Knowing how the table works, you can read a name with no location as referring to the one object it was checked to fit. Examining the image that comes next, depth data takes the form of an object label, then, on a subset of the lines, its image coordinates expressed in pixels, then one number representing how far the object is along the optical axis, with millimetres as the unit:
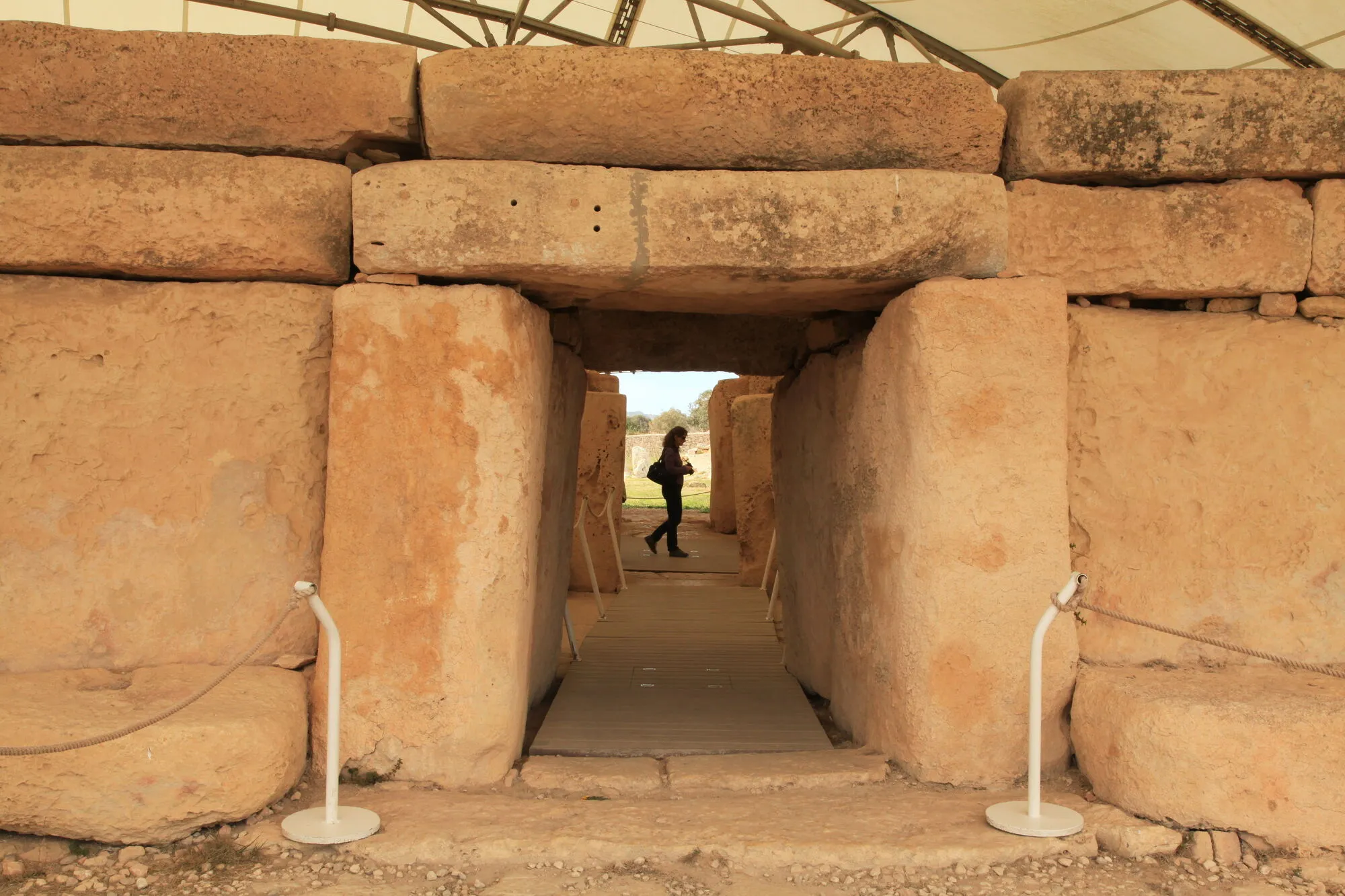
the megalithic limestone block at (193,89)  3275
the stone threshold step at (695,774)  3377
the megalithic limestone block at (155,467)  3311
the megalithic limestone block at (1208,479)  3545
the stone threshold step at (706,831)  2834
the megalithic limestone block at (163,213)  3258
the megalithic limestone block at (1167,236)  3510
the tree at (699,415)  38531
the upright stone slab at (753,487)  8922
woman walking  10484
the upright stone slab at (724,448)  11344
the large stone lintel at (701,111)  3273
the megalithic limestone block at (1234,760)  2879
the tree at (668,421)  40531
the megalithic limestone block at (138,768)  2768
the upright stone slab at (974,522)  3322
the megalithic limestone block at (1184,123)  3465
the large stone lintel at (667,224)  3252
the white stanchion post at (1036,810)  2908
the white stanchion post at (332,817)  2814
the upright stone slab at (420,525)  3234
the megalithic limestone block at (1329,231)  3525
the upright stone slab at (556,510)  4531
